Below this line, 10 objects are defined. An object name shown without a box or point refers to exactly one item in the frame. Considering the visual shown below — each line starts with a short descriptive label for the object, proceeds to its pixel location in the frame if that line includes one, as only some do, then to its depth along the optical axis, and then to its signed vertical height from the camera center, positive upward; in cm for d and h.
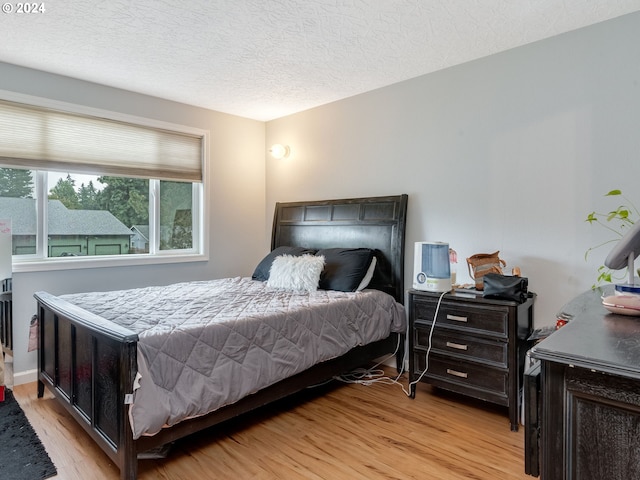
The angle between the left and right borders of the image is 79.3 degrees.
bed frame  175 -65
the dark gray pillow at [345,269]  312 -27
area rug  188 -115
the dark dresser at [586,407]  81 -38
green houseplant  227 +9
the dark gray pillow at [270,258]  366 -22
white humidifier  270 -22
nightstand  235 -71
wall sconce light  425 +94
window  307 +43
